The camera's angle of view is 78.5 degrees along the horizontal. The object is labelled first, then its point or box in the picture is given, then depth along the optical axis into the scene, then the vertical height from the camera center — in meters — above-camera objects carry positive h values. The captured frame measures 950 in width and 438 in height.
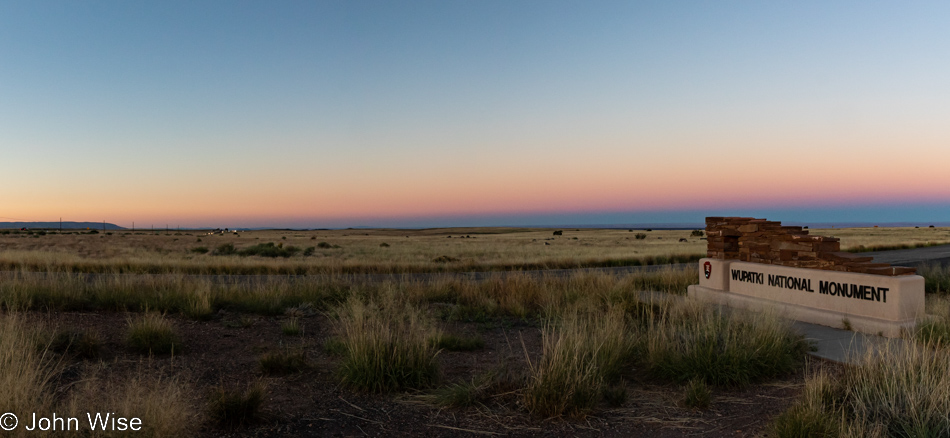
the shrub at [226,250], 44.05 -1.68
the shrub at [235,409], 5.22 -1.64
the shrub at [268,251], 41.69 -1.75
